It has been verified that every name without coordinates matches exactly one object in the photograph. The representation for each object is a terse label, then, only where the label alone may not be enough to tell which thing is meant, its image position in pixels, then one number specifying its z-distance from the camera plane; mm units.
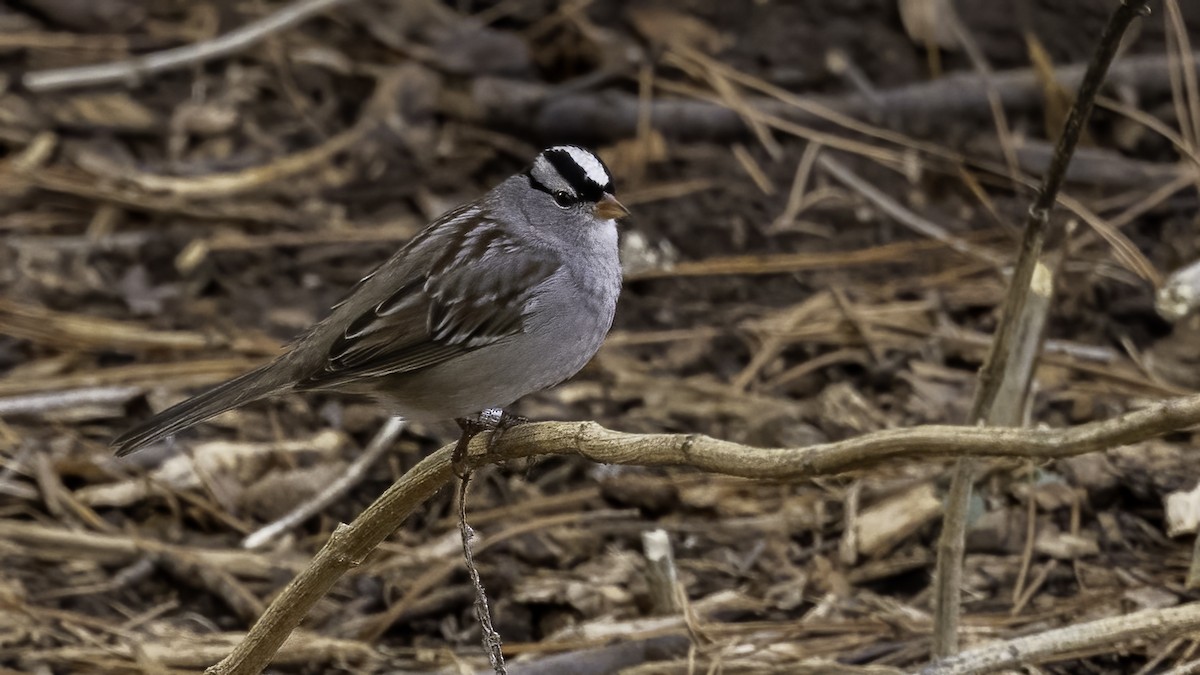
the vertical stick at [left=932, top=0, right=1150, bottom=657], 6180
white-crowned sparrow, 6937
